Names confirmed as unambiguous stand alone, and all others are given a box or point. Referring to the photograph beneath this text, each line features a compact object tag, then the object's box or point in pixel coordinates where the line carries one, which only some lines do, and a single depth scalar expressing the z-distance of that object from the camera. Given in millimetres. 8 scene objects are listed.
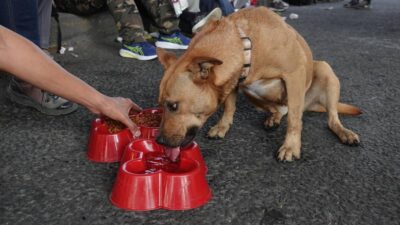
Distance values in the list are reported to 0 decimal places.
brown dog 2139
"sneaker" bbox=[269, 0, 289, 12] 9580
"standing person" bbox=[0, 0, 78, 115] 2770
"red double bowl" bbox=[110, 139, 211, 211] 1769
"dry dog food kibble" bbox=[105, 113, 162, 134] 2402
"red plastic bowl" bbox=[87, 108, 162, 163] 2283
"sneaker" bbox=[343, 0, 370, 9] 10086
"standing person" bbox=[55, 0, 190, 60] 4527
